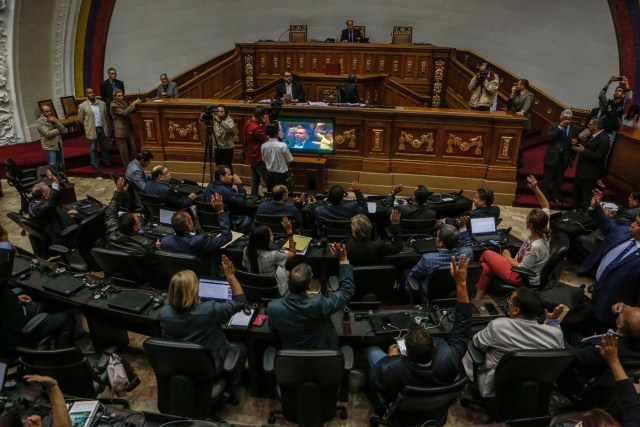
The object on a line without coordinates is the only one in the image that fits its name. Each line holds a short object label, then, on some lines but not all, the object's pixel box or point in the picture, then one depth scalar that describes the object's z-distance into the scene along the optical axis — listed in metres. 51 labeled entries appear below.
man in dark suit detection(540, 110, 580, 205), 6.27
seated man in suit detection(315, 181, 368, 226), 4.50
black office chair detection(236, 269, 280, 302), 3.33
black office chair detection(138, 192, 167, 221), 4.99
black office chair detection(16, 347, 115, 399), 2.53
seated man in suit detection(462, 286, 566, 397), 2.60
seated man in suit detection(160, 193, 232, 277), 3.72
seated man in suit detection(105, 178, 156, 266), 3.88
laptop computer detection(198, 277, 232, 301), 3.19
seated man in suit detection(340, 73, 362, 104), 8.06
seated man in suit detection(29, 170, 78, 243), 4.48
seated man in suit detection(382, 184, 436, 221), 4.71
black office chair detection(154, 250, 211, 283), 3.58
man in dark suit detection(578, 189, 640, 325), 3.36
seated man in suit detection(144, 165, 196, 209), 4.98
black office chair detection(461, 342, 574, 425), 2.47
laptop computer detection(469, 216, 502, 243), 4.43
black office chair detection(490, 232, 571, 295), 3.72
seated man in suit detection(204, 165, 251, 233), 5.04
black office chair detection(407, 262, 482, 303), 3.44
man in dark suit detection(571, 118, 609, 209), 5.86
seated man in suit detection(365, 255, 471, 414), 2.32
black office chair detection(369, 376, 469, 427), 2.25
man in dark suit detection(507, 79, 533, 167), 7.06
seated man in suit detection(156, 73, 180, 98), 8.31
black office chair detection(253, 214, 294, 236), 4.48
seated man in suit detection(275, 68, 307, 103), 8.22
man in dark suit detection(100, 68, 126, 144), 8.34
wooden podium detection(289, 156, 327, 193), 6.88
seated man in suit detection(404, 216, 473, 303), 3.49
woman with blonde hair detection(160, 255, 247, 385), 2.60
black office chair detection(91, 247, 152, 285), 3.70
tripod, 6.47
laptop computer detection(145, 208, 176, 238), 4.53
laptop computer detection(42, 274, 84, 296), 3.42
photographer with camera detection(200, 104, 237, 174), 6.42
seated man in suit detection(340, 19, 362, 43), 10.45
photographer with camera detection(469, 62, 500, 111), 7.38
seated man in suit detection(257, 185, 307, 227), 4.53
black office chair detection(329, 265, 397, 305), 3.47
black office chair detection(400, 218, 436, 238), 4.63
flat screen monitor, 6.93
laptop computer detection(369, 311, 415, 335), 3.00
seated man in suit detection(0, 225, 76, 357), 3.00
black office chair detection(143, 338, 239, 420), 2.44
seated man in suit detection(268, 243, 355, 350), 2.66
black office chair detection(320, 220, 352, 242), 4.47
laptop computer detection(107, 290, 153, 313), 3.22
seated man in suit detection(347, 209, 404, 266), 3.70
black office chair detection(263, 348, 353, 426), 2.40
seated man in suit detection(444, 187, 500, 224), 4.50
